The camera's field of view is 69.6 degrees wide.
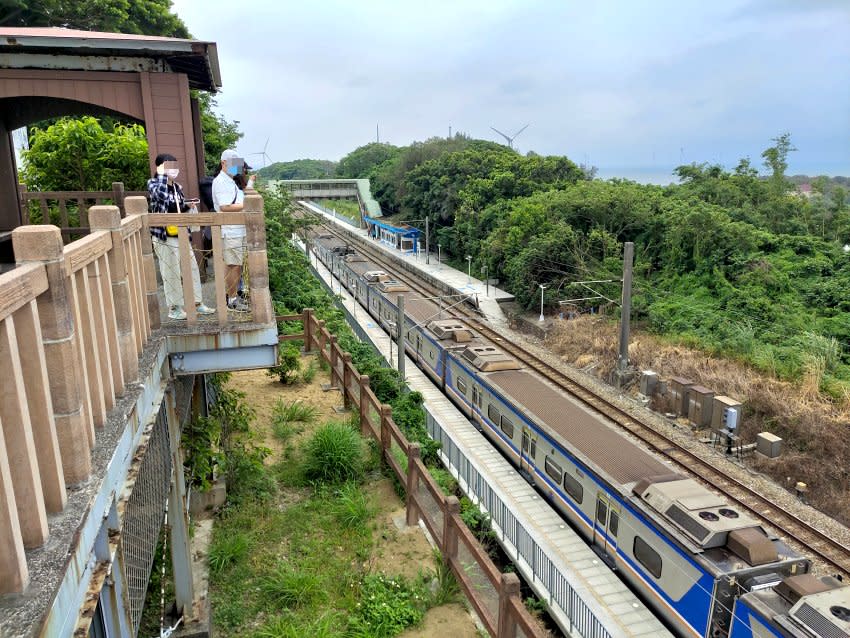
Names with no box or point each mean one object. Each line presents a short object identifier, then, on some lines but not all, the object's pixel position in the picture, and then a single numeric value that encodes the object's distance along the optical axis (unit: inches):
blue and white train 309.6
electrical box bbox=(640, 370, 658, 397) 713.6
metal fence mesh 128.4
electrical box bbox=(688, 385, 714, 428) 628.4
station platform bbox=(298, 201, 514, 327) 1158.3
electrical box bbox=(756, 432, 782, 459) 563.2
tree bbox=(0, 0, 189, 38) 808.9
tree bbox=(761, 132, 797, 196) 1260.2
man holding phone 200.7
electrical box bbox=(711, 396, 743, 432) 583.5
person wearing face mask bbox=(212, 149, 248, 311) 224.1
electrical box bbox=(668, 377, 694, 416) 662.1
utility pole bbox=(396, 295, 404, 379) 687.7
